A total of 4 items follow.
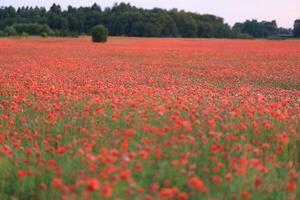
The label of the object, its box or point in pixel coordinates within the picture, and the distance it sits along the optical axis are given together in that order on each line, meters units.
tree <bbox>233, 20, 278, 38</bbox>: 110.06
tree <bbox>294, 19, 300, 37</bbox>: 100.23
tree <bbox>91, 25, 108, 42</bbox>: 55.06
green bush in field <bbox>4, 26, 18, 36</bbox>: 72.00
